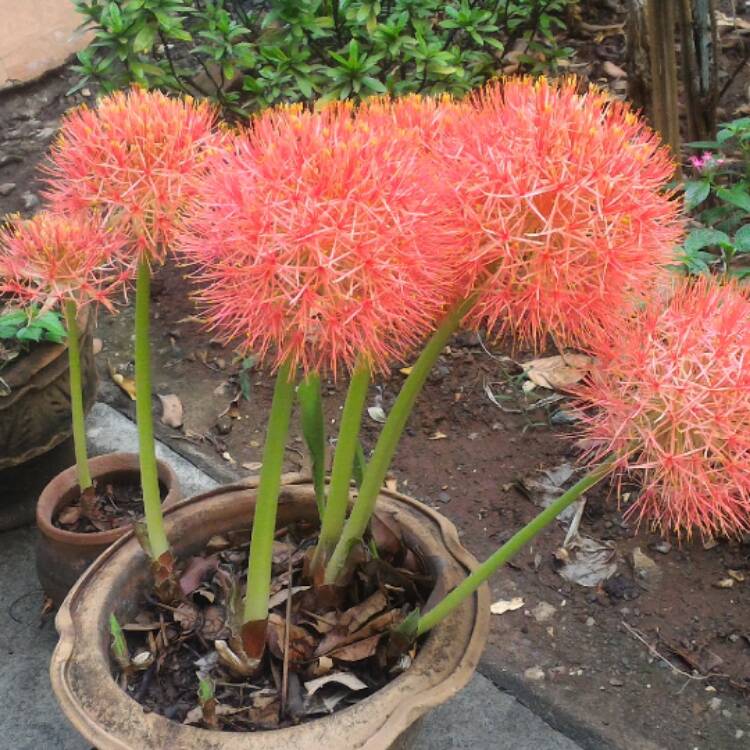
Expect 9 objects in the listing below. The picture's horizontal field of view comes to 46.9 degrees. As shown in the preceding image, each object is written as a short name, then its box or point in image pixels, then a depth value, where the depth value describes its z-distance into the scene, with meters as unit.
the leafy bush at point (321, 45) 1.99
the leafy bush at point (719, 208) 1.60
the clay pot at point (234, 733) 0.76
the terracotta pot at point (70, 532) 1.31
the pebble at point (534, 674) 1.31
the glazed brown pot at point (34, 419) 1.48
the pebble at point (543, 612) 1.41
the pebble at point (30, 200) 2.62
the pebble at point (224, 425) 1.86
